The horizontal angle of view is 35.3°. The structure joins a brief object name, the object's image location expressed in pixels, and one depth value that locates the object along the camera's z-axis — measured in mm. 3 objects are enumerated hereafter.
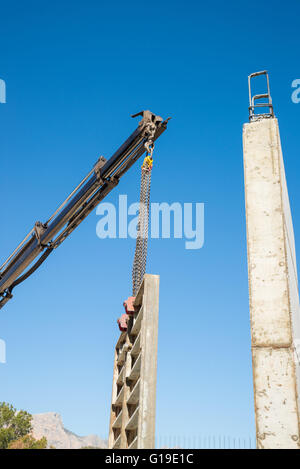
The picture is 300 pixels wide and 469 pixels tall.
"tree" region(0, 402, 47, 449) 50812
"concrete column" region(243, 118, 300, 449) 5086
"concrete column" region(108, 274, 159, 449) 6035
